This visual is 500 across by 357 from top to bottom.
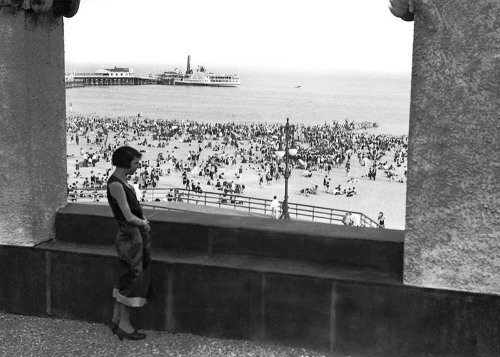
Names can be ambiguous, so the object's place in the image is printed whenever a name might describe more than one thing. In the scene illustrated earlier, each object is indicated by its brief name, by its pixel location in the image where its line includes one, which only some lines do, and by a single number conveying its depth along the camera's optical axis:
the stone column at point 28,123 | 4.86
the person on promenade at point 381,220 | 23.05
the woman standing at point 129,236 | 4.23
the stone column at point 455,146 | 3.93
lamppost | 19.52
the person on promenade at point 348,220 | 18.52
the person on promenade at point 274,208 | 20.11
